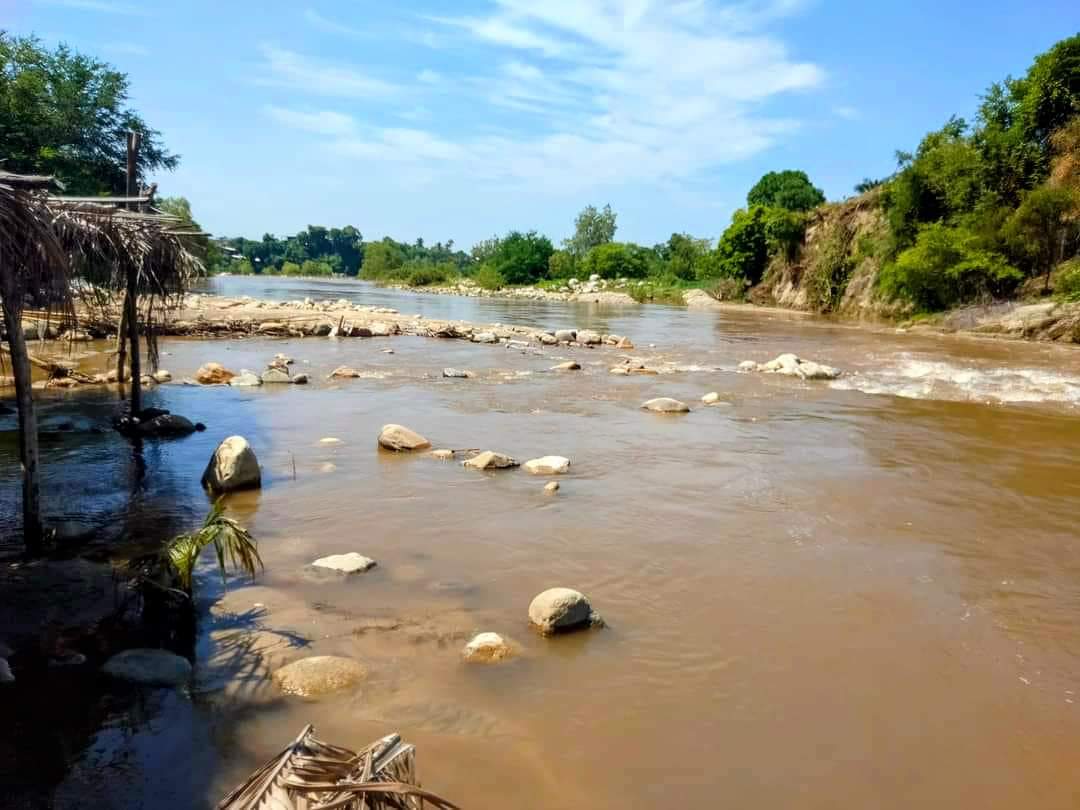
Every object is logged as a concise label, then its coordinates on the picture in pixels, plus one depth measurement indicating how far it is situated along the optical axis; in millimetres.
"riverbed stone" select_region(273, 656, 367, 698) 3822
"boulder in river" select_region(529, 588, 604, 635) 4469
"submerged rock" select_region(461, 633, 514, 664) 4152
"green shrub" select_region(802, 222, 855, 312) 41375
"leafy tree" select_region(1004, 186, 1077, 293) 25891
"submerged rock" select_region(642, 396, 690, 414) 11953
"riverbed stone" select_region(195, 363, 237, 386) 14016
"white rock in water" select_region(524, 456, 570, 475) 8156
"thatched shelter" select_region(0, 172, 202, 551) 4945
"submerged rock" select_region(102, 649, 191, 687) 3809
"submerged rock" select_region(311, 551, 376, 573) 5309
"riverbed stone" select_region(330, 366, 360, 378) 15281
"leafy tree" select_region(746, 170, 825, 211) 62344
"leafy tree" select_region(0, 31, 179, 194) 18141
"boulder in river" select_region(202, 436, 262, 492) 7090
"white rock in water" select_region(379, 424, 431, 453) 8945
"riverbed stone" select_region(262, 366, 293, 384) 14008
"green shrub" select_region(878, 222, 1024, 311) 27422
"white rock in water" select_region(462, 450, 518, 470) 8234
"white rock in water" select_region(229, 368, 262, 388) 13742
